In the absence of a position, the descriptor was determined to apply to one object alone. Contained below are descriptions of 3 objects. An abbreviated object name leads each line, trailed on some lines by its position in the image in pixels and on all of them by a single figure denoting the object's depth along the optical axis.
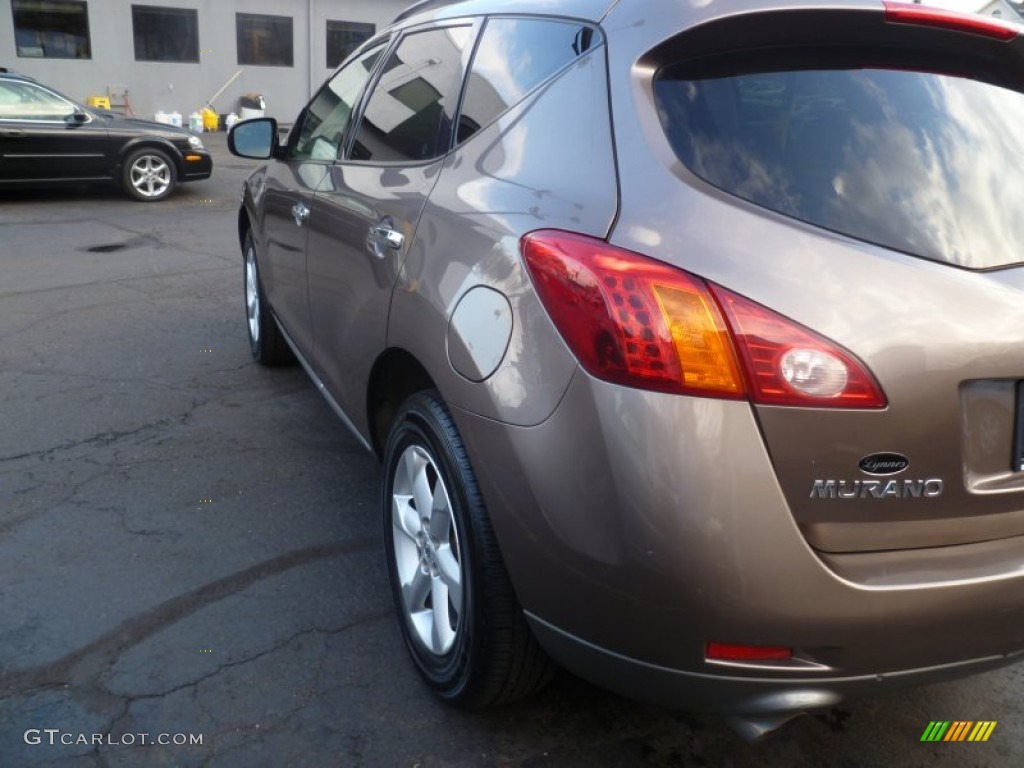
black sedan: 10.71
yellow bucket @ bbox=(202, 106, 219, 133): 19.53
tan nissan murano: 1.80
